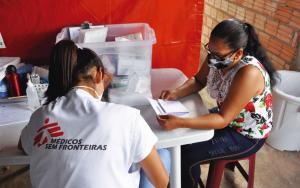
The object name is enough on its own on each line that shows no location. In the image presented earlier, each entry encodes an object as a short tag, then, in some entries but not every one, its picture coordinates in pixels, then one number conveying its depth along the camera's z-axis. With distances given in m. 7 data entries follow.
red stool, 1.45
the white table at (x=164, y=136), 1.09
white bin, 2.03
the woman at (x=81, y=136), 0.82
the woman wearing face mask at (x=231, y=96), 1.23
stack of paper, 1.22
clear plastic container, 1.33
